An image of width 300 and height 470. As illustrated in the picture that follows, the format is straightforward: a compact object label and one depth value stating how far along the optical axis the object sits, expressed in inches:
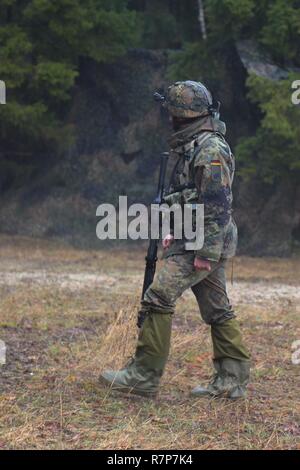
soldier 438.3
